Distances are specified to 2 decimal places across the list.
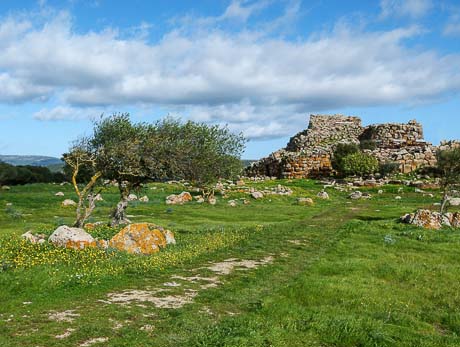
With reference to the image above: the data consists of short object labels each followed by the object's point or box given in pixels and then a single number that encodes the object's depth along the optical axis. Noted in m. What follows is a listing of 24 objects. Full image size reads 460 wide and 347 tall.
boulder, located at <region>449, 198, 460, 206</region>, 53.56
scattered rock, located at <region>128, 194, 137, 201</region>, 56.67
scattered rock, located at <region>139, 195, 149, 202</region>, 56.05
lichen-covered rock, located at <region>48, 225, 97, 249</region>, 21.30
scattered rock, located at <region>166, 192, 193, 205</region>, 54.87
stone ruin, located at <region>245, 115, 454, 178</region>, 95.81
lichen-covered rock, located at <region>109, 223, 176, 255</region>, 22.41
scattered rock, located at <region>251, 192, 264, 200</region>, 59.09
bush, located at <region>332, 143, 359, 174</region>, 91.32
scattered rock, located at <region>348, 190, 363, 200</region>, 62.69
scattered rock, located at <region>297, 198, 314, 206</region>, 54.62
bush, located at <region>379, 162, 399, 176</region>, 88.69
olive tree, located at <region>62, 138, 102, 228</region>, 26.52
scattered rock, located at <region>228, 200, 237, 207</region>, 53.18
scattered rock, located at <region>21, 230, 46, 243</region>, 22.39
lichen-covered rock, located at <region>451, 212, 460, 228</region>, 33.27
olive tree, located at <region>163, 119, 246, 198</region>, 29.75
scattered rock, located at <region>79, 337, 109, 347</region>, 10.55
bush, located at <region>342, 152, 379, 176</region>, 86.69
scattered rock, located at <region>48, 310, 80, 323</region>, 12.33
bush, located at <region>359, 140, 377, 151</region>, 107.62
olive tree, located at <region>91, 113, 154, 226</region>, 27.69
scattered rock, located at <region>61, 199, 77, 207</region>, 48.22
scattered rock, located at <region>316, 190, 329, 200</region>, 60.80
